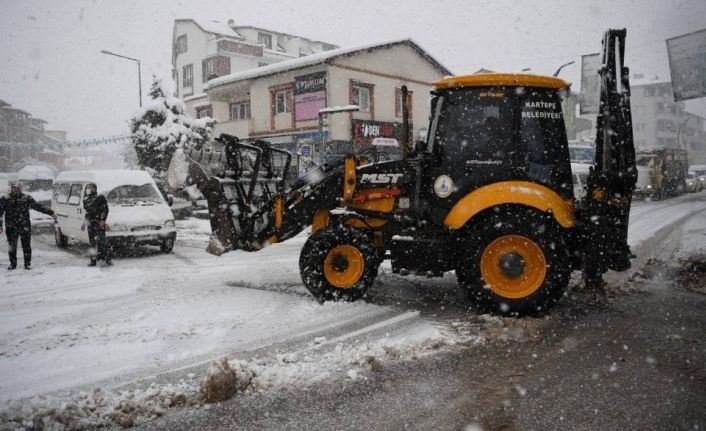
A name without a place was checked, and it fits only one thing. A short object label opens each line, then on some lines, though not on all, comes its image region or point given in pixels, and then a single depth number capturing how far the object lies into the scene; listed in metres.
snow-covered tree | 19.77
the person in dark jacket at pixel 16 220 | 9.47
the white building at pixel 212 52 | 39.47
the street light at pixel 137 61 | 23.40
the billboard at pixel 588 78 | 15.73
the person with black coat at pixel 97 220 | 9.99
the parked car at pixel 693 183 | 32.02
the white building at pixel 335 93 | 23.64
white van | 10.94
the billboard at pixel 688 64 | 12.59
